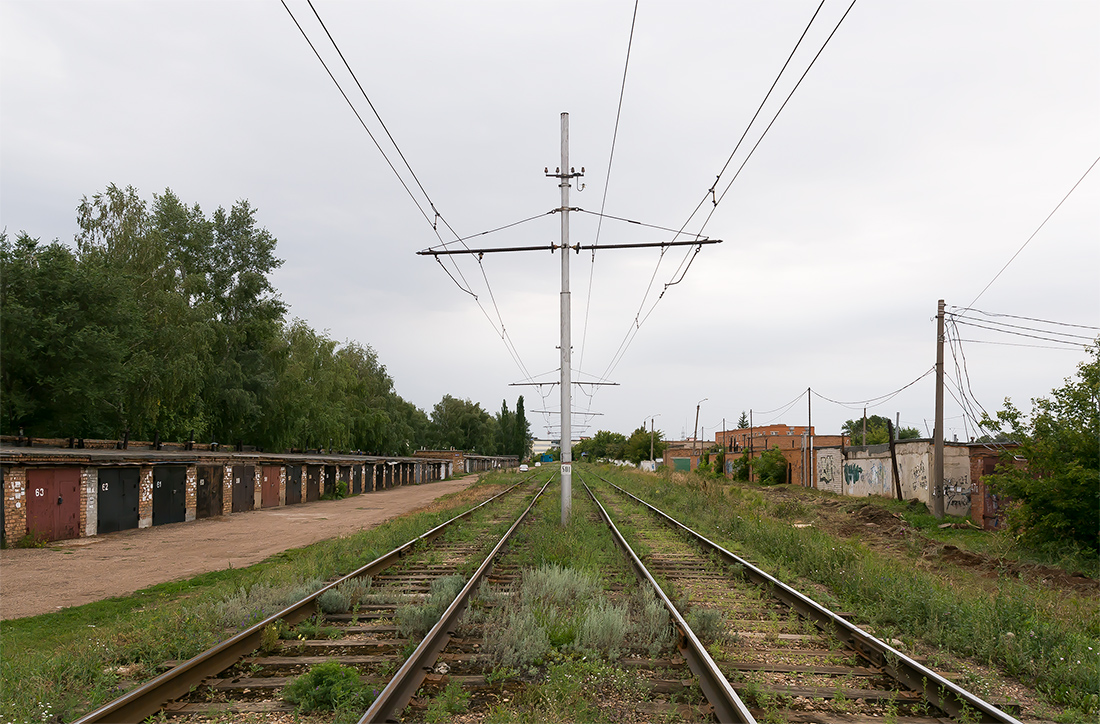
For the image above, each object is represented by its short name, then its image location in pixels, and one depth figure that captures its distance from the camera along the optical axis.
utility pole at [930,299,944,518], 23.41
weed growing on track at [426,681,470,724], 5.49
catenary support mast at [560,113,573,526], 18.67
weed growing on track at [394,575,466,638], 7.96
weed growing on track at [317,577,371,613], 9.13
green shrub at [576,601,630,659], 7.39
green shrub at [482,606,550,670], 6.91
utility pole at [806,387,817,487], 44.69
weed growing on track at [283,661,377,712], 5.73
